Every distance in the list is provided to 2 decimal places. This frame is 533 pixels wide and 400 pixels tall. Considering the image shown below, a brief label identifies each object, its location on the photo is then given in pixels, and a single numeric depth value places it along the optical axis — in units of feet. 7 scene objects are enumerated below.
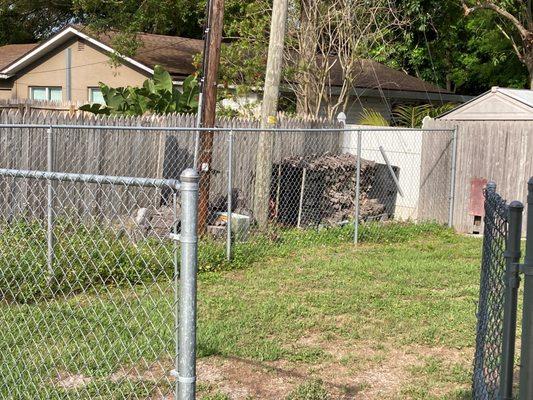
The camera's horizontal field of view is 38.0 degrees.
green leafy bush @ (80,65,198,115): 48.06
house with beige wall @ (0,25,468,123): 68.69
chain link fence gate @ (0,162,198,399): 8.93
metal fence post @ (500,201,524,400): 9.53
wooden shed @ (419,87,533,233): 40.11
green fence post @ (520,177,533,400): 8.43
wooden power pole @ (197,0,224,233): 34.40
